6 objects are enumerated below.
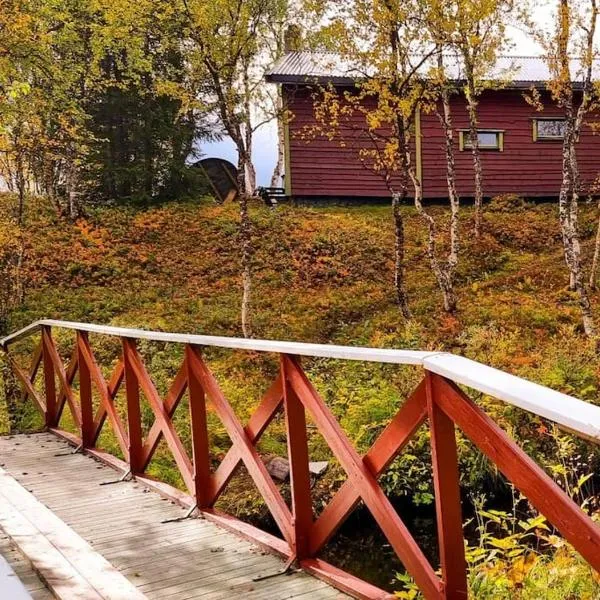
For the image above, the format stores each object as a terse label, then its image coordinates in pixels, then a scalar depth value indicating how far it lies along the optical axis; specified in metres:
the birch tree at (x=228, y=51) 13.01
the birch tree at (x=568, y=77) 11.90
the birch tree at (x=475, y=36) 12.09
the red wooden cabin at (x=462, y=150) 20.91
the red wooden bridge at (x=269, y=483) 2.09
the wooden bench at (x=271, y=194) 21.41
